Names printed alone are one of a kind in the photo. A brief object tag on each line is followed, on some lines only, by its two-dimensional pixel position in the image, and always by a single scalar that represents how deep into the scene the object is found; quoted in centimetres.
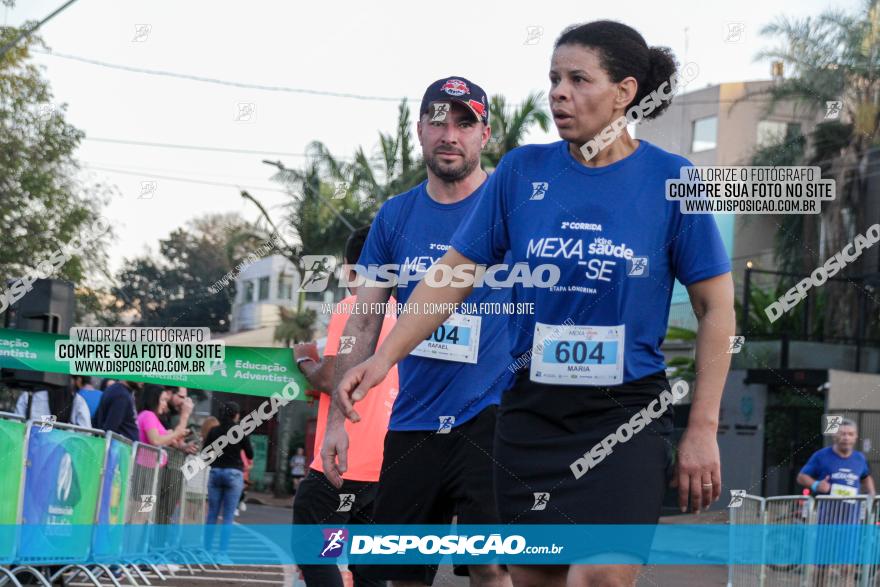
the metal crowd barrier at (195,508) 1397
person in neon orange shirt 596
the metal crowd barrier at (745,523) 1229
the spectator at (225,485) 1459
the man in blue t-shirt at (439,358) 507
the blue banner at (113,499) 964
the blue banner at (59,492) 821
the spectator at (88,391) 1303
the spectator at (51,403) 1332
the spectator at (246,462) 1537
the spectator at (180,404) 1419
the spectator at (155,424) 1341
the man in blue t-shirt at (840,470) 1396
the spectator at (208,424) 1620
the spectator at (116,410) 1187
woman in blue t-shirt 363
